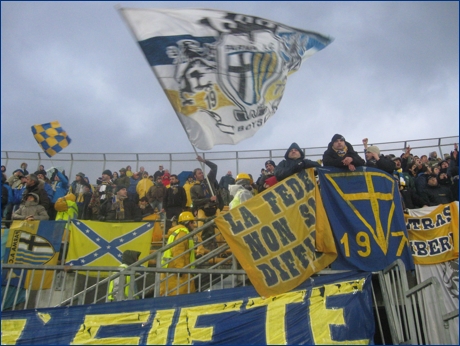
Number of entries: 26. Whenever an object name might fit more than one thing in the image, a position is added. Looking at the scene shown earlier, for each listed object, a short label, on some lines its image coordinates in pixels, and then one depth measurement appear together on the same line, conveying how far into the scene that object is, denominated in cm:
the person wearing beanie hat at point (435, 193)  1121
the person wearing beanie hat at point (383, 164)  934
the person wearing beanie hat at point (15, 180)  1442
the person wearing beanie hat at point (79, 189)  1416
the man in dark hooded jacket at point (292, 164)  883
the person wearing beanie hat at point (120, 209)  1309
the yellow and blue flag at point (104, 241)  1063
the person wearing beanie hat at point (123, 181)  1594
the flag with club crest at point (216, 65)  926
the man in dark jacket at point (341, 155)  886
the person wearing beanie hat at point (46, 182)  1399
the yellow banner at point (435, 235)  843
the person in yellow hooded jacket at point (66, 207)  1262
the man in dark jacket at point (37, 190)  1273
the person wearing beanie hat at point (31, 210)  1196
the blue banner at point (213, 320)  705
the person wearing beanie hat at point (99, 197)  1371
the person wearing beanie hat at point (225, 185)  1431
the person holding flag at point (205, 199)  1160
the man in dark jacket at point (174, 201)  1291
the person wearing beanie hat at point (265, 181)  1008
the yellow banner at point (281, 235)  789
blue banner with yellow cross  822
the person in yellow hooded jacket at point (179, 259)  861
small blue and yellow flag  1748
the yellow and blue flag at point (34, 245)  984
